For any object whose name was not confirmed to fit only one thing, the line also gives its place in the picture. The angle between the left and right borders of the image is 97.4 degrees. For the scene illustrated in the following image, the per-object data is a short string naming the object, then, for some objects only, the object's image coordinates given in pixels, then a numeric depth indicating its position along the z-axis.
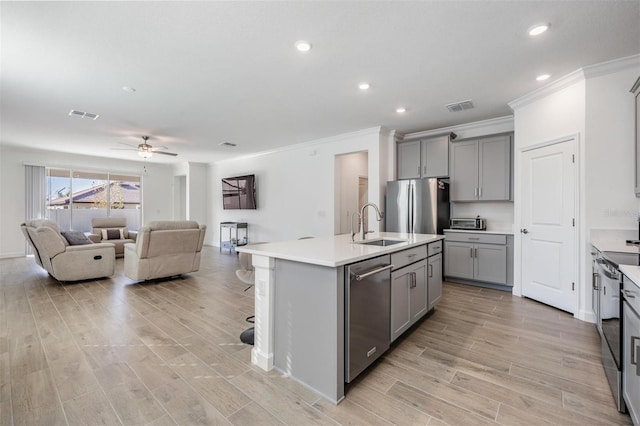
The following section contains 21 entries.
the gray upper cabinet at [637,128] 2.64
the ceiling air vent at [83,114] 4.29
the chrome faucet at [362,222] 2.87
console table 7.87
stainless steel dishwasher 1.81
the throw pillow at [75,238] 4.82
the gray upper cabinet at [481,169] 4.34
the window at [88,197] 7.54
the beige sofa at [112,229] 6.81
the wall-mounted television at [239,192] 7.57
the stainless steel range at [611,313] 1.64
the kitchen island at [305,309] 1.76
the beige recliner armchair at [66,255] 4.33
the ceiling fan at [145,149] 5.43
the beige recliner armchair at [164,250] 4.30
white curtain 7.04
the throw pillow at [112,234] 7.01
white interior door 3.22
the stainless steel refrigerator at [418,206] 4.61
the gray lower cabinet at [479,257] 4.14
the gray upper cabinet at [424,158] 4.89
